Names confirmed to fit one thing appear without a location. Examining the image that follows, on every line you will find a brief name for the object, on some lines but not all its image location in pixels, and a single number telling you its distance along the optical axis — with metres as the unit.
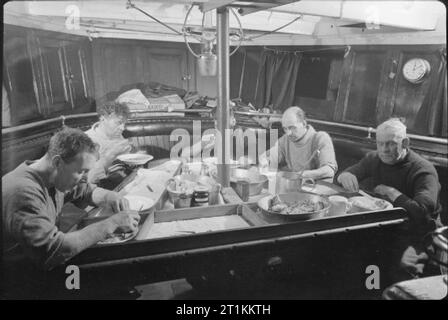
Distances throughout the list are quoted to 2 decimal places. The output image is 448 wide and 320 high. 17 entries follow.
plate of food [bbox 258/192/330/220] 1.82
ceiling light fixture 2.32
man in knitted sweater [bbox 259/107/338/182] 3.09
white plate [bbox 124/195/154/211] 1.99
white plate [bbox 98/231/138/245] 1.60
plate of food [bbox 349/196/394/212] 2.02
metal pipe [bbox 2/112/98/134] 2.59
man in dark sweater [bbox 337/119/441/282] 2.01
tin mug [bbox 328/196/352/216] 1.99
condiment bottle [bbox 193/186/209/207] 2.02
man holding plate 3.07
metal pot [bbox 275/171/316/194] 2.22
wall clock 3.57
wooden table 1.57
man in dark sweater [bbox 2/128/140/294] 1.50
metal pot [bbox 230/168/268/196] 2.28
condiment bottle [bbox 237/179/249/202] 2.19
